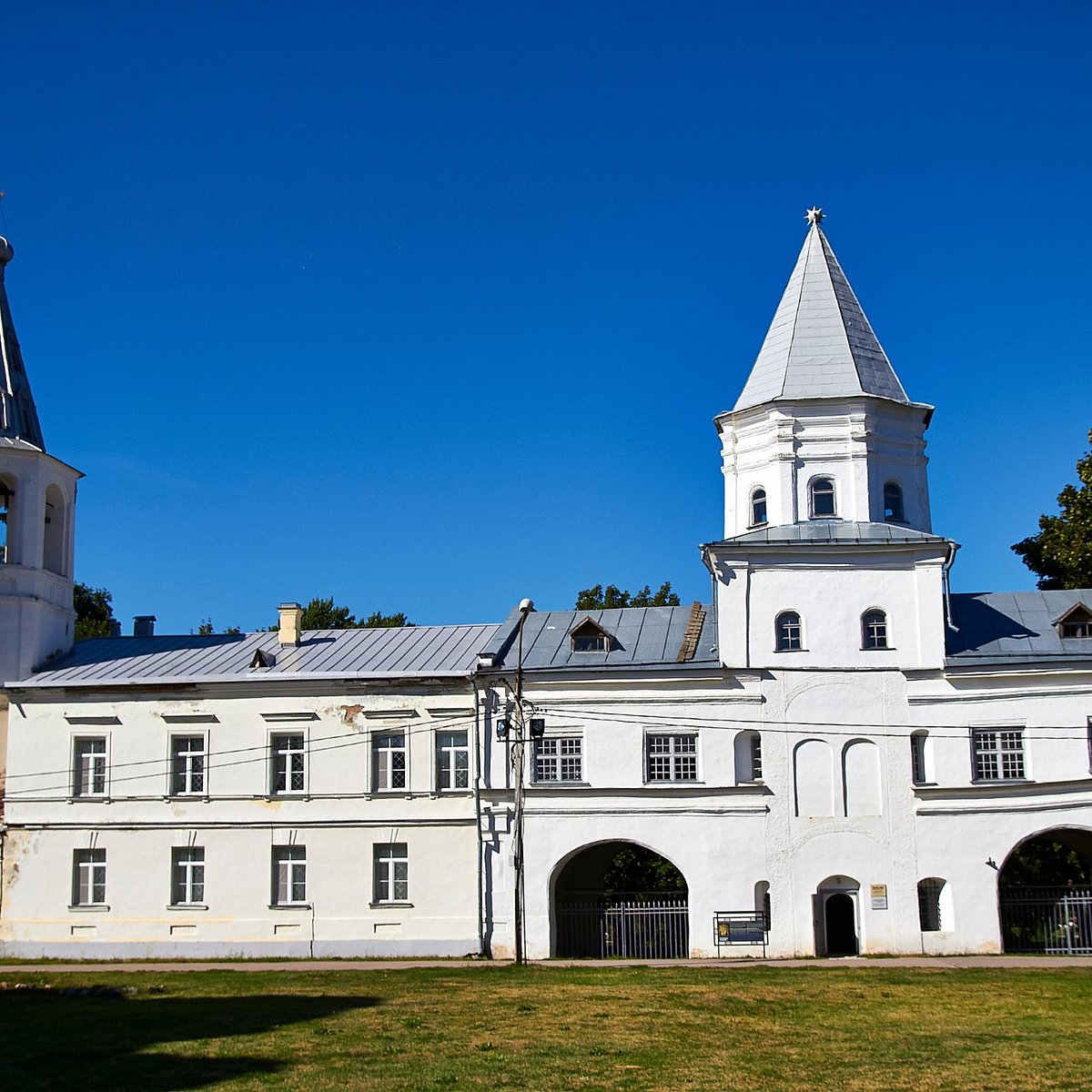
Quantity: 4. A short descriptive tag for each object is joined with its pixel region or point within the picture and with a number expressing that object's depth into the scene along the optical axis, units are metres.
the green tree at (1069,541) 48.44
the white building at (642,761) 38.09
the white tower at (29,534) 43.12
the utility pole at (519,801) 35.81
